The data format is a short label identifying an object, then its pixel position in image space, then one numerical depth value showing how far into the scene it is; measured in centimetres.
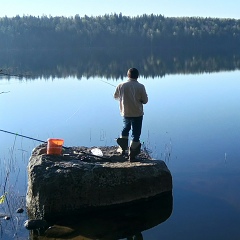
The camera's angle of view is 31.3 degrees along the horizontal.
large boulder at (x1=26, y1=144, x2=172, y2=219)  784
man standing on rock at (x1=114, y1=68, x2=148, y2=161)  874
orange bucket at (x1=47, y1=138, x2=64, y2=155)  880
